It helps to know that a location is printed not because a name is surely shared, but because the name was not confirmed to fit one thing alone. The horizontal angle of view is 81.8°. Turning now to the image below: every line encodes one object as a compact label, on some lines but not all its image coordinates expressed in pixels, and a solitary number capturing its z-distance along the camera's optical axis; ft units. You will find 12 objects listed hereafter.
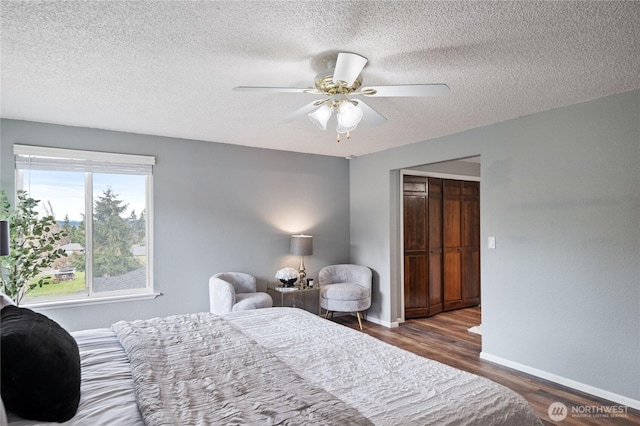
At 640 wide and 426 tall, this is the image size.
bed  4.58
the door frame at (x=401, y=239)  17.04
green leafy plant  10.83
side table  15.15
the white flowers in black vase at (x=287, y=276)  15.51
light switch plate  12.39
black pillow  4.26
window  12.26
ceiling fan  6.87
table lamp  16.05
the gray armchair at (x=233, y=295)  13.07
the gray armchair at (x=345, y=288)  15.78
